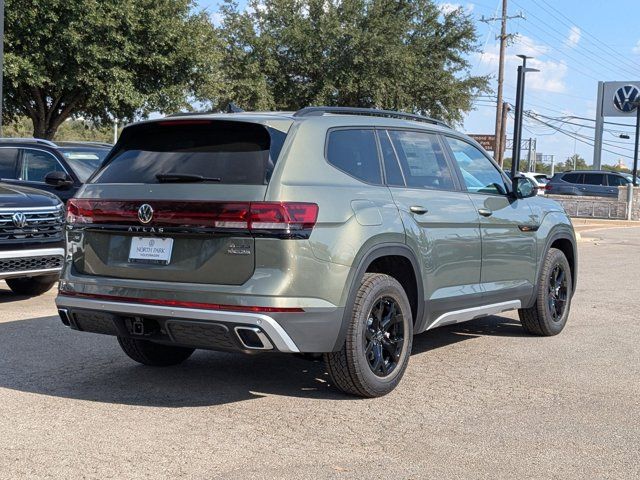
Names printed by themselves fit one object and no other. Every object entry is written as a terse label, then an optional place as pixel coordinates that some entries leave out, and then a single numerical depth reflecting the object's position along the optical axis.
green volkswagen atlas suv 5.19
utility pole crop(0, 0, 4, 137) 14.45
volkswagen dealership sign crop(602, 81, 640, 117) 60.78
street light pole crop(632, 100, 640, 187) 39.31
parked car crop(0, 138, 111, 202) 11.51
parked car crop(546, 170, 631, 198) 36.81
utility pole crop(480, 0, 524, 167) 41.72
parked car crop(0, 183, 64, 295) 9.17
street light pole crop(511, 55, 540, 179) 27.69
